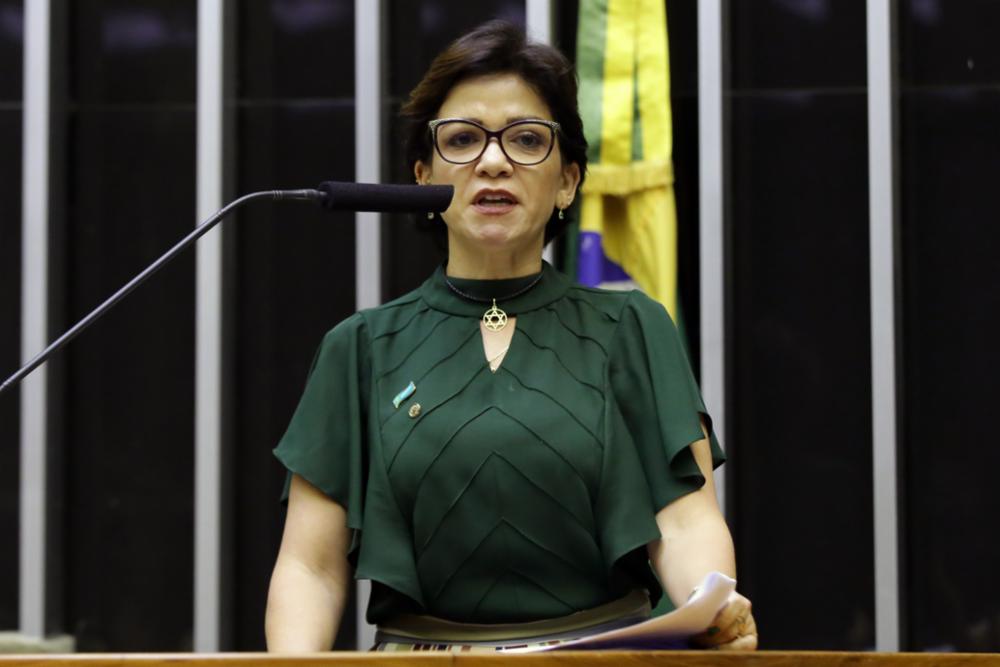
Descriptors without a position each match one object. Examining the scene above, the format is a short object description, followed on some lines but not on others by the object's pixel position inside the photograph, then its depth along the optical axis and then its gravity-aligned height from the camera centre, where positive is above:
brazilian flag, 9.06 +0.72
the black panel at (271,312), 10.16 +0.30
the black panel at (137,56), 10.29 +1.16
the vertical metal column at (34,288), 9.93 +0.37
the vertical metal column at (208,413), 9.92 -0.03
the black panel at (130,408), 10.18 -0.02
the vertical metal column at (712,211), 9.55 +0.58
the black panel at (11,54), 10.23 +1.16
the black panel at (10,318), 10.10 +0.28
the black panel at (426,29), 10.17 +1.23
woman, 4.19 -0.05
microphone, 3.50 +0.24
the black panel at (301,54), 10.27 +1.16
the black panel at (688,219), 9.74 +0.57
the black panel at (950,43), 9.66 +1.12
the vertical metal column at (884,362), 9.42 +0.11
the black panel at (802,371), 9.70 +0.09
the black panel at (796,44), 9.80 +1.14
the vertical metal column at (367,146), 9.86 +0.82
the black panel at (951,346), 9.61 +0.16
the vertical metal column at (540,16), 9.71 +1.21
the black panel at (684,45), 9.87 +1.14
